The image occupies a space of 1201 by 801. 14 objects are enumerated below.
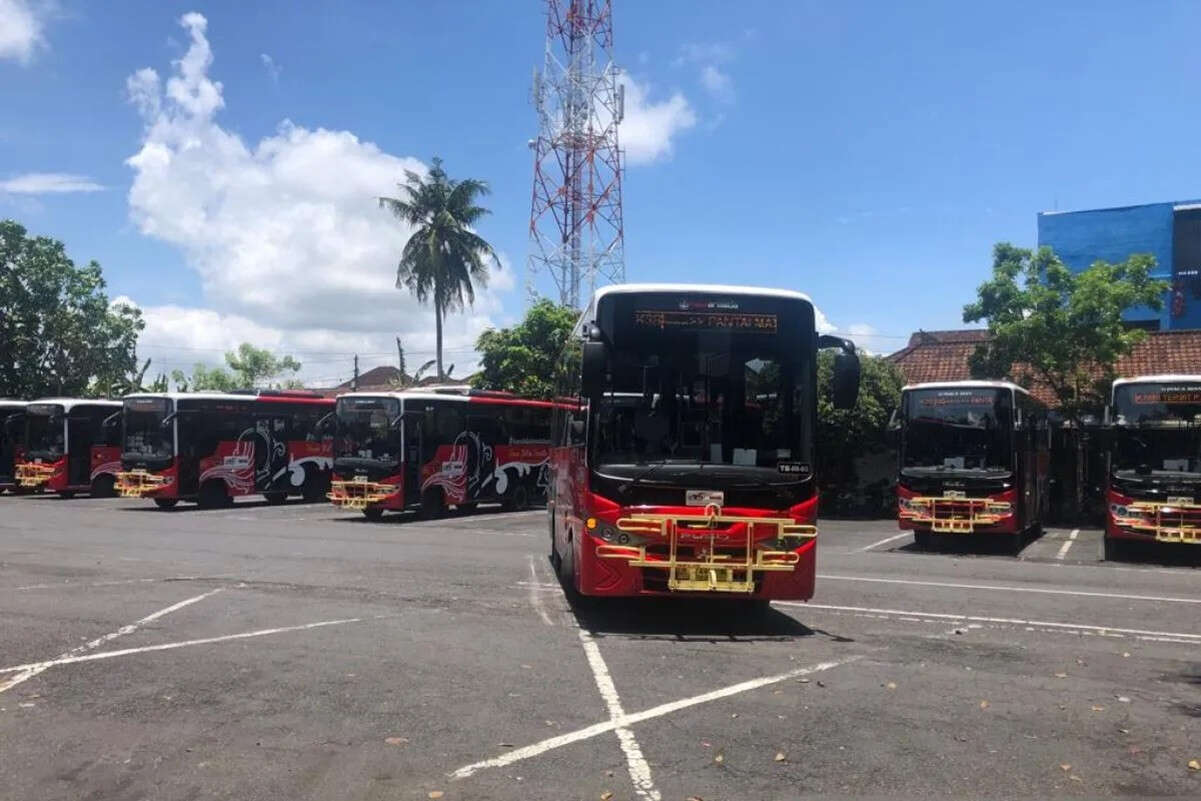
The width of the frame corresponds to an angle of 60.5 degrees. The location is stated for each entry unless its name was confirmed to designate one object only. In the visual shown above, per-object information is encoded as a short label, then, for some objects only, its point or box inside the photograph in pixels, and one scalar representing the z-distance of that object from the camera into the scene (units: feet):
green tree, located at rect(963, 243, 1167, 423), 83.56
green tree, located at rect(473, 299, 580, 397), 119.03
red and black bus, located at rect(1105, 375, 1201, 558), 57.47
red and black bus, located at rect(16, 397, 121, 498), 106.63
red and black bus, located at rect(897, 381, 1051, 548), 63.21
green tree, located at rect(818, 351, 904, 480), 92.27
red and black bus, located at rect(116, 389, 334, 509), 90.68
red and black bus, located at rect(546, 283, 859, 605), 31.65
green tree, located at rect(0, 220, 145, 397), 138.92
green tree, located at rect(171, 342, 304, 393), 258.98
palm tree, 142.00
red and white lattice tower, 118.52
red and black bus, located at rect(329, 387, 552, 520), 80.84
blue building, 116.98
